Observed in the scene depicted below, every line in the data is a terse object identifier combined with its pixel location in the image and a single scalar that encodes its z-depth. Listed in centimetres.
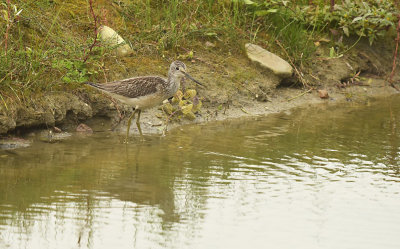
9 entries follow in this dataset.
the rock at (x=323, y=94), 2311
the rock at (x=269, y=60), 2230
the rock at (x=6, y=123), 1605
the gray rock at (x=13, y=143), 1606
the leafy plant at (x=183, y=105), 1955
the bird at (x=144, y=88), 1787
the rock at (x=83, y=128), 1800
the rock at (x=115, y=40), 1942
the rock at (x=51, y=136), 1699
